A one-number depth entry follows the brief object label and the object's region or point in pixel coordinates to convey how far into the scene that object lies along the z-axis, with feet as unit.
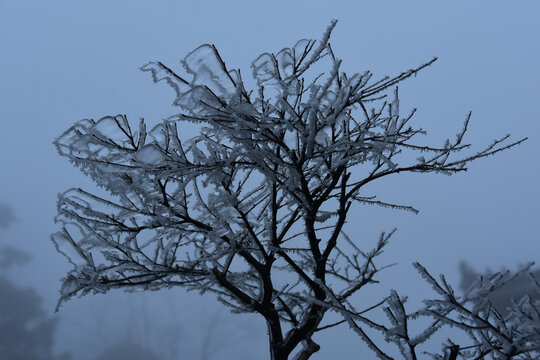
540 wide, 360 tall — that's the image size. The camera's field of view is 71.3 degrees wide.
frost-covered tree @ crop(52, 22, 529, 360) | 8.96
